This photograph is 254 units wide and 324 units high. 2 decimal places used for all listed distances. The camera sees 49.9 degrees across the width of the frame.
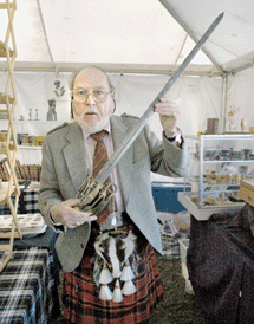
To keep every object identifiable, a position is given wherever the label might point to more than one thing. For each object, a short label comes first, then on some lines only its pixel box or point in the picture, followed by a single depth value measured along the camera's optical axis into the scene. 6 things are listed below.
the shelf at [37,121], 4.41
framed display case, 2.33
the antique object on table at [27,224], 1.72
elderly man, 1.09
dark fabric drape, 1.56
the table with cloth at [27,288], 1.06
